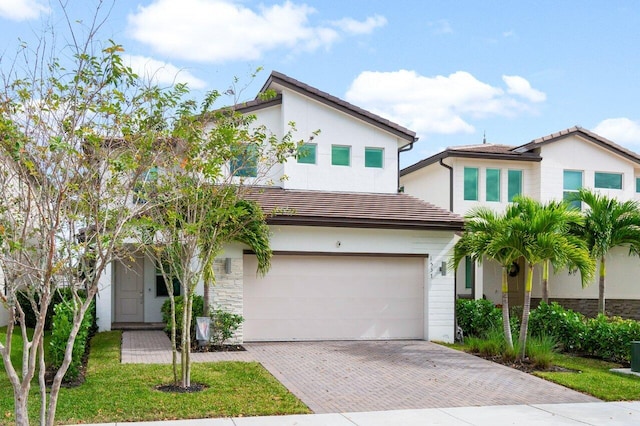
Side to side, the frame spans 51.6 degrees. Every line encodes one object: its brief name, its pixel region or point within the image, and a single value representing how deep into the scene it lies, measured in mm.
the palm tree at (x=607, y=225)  20703
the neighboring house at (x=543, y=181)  23250
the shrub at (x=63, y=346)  11368
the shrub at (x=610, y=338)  15047
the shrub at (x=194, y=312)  16234
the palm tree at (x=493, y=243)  14977
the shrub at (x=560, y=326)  16375
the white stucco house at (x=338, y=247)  17469
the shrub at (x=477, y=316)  18594
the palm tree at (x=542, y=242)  14453
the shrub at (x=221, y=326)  15914
